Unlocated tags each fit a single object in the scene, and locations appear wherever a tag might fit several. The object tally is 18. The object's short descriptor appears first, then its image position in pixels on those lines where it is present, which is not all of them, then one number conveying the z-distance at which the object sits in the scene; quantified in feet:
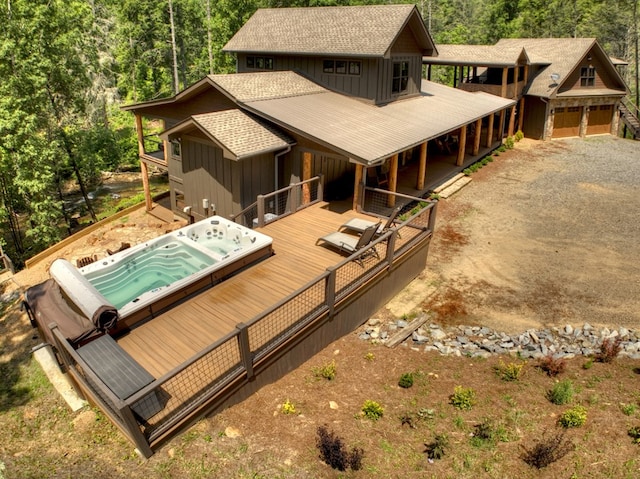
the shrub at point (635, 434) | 22.04
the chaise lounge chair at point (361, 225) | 38.83
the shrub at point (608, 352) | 29.35
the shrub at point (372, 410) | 24.62
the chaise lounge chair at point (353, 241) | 35.06
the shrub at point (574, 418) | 23.02
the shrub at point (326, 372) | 28.09
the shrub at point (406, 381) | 27.32
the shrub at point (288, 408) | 24.71
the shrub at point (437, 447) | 21.81
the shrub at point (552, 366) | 27.89
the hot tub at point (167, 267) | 28.09
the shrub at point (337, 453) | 21.24
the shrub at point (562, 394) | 25.00
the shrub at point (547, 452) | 21.06
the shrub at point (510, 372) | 27.63
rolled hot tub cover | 24.93
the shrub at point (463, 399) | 25.23
